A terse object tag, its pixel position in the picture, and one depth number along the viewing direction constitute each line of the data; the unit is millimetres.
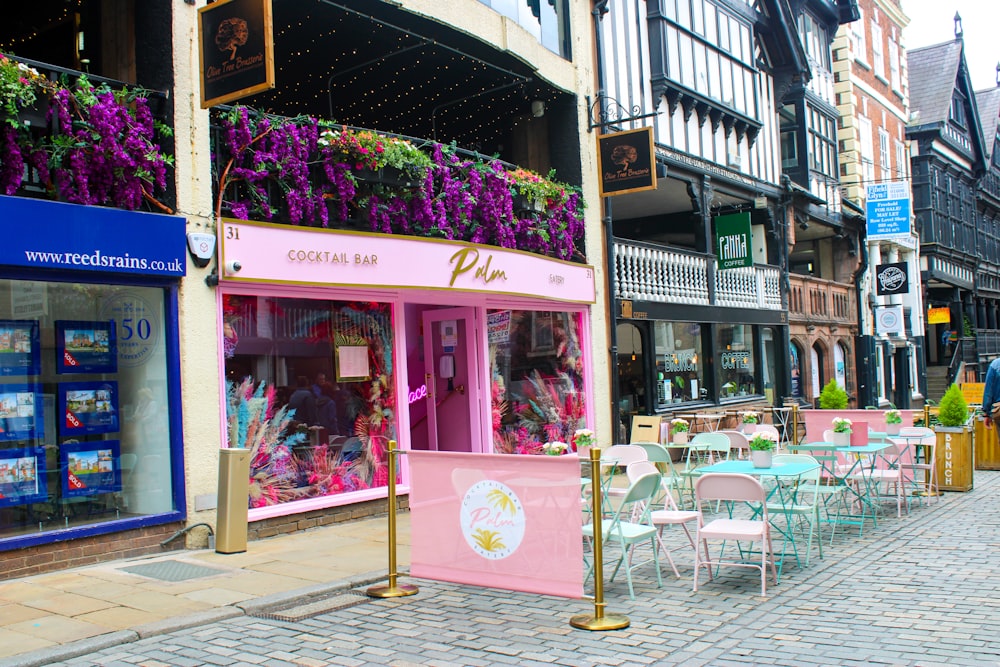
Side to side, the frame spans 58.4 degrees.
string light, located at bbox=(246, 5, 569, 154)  11422
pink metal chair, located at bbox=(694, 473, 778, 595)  6441
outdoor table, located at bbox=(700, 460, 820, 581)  7375
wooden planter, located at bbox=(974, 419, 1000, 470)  13992
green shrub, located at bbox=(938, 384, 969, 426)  11992
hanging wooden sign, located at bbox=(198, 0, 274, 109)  7719
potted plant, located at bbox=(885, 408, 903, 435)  10820
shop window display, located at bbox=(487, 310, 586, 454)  12656
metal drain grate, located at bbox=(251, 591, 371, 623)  6000
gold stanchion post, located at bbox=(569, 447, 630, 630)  5508
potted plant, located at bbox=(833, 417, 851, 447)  9609
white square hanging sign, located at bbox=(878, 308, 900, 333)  26031
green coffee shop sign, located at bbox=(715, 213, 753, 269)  17938
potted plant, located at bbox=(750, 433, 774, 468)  7859
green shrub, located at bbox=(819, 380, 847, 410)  16598
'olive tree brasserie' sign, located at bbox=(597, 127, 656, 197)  13734
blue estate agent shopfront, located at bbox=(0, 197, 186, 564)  7258
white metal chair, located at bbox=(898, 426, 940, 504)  10703
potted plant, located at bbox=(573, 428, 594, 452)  8672
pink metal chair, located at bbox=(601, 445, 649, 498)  9039
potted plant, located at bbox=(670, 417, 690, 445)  11867
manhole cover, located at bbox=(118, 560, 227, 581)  7082
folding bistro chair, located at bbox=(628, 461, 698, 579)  7115
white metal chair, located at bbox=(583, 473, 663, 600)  6273
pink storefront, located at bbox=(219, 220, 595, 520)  9078
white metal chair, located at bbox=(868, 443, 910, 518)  9648
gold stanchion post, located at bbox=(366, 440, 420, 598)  6535
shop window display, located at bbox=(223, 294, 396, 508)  9000
